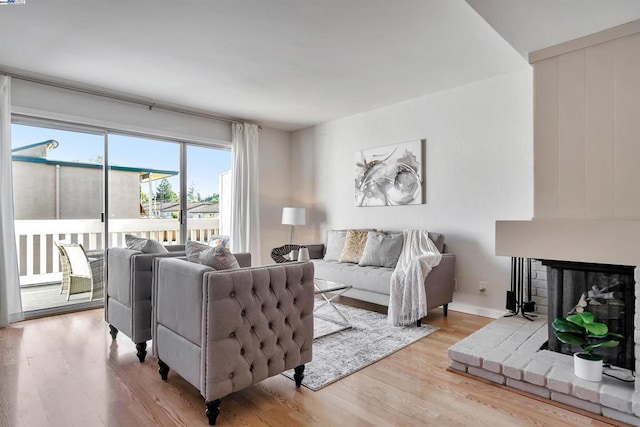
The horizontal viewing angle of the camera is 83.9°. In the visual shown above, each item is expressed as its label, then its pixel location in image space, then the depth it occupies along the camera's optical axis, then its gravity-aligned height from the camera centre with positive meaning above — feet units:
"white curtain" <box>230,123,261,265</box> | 17.42 +1.18
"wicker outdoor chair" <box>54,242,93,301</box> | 13.28 -2.01
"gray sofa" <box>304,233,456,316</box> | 11.74 -2.29
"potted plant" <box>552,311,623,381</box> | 6.59 -2.43
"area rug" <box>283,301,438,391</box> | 7.94 -3.50
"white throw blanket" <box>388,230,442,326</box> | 11.00 -2.40
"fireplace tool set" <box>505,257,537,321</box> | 10.91 -2.41
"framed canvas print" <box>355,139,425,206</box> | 14.30 +1.71
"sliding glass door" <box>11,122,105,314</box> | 12.56 +0.25
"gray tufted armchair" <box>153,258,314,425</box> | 5.94 -1.99
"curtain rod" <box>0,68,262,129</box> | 11.97 +4.62
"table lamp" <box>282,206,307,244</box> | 17.54 -0.05
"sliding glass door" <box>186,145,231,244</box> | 16.67 +1.12
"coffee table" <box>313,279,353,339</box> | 10.86 -2.35
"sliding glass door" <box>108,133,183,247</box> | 14.38 +1.13
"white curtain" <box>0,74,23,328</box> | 11.42 -0.49
